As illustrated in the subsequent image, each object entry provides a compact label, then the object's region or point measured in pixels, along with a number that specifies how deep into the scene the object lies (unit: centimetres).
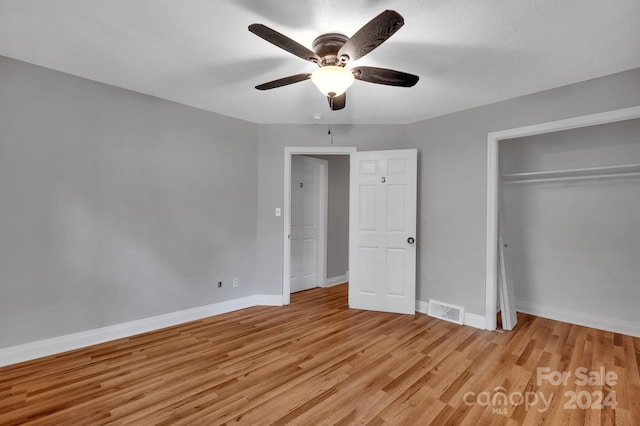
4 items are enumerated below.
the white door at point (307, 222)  471
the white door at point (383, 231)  363
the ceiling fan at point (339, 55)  150
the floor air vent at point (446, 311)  337
